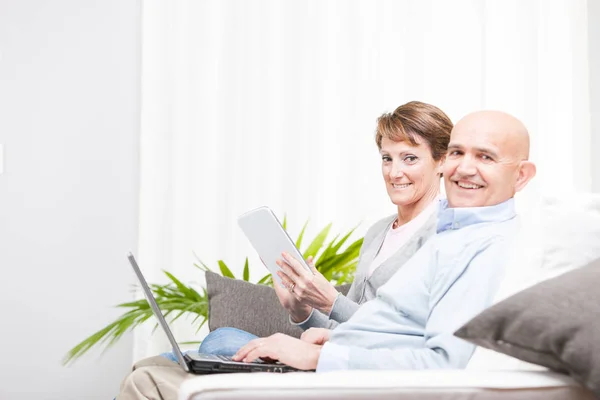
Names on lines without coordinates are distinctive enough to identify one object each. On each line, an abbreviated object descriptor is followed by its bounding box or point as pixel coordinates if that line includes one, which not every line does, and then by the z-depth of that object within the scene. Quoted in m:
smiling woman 3.31
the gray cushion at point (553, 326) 2.22
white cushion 2.54
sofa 2.23
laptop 2.75
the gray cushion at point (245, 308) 3.55
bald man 2.64
